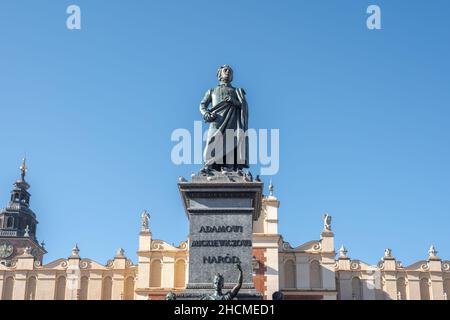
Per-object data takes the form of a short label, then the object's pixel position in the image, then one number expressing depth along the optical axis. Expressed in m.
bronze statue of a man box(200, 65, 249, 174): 14.85
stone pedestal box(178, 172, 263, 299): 13.62
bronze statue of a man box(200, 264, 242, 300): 11.91
